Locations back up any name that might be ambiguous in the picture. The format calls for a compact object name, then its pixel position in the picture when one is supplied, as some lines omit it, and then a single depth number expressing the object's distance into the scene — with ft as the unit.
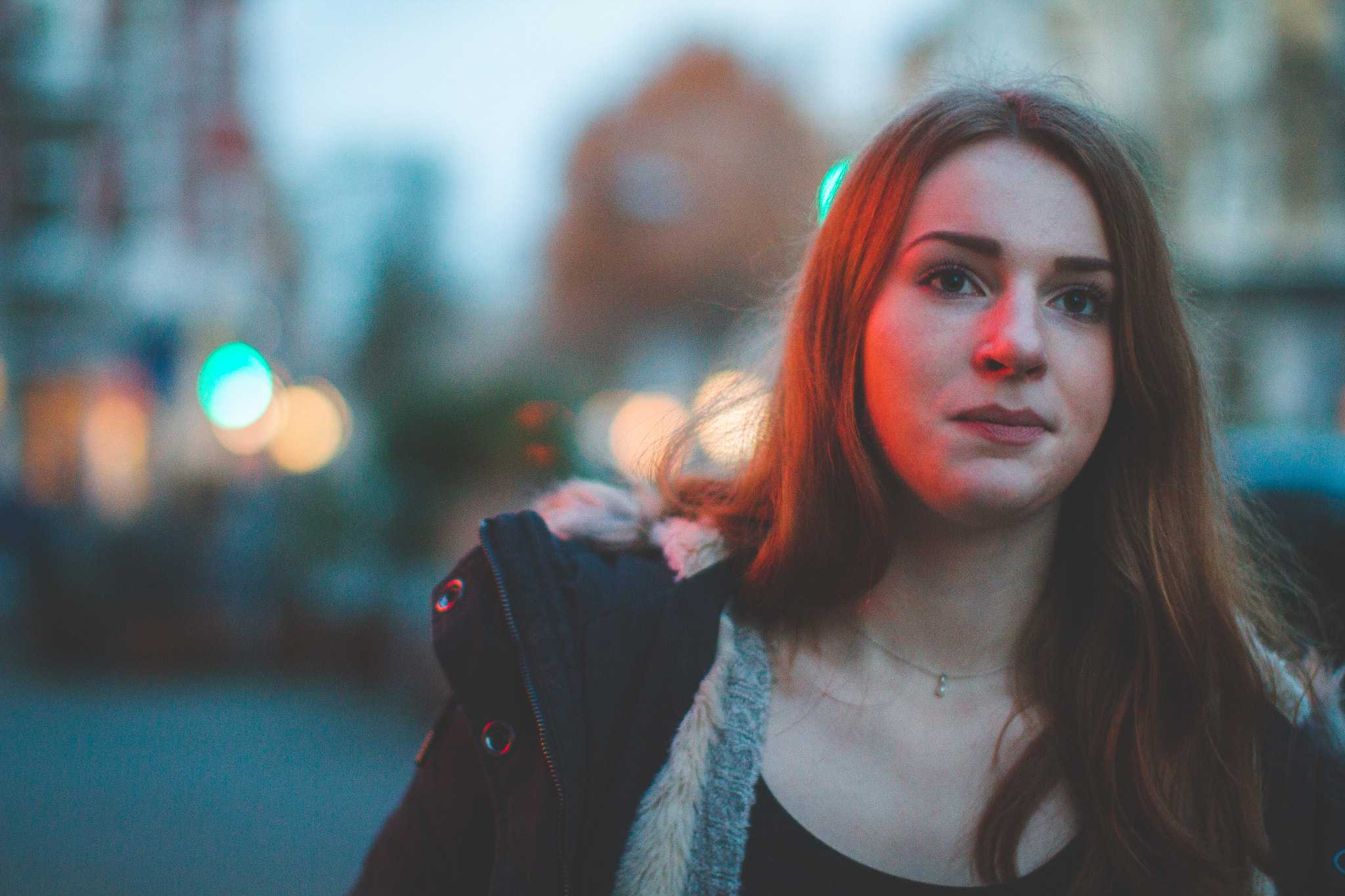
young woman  5.01
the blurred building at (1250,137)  54.49
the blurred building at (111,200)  62.69
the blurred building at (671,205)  90.63
